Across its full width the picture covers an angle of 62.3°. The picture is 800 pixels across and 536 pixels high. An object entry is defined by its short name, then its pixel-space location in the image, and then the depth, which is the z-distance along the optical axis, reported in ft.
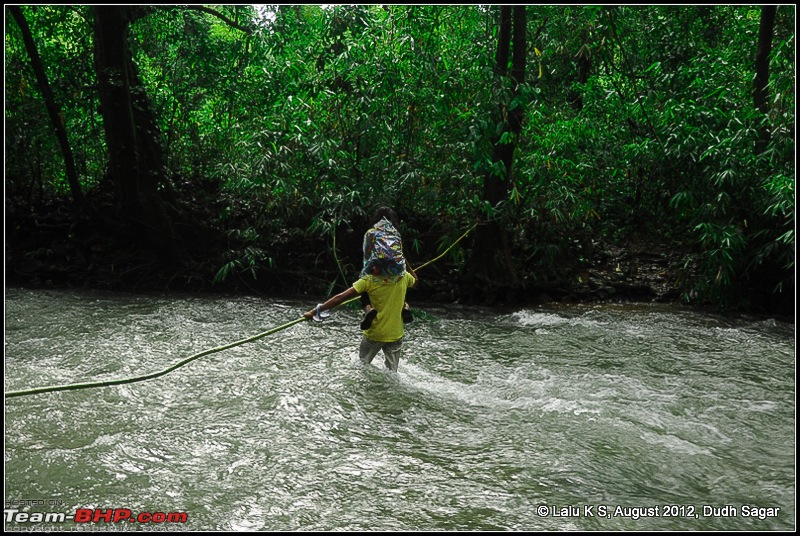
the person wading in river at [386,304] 16.78
